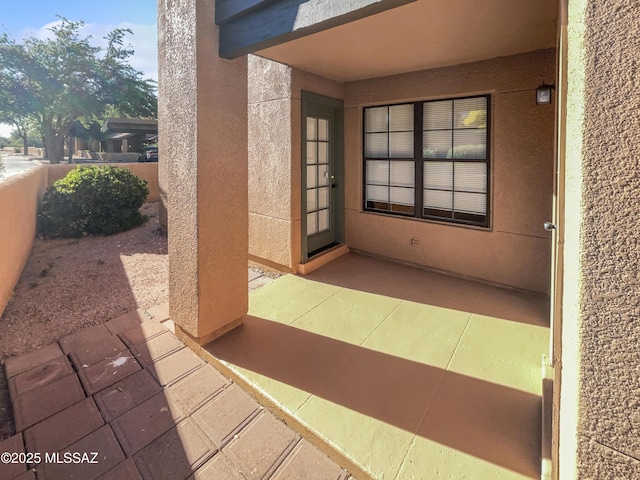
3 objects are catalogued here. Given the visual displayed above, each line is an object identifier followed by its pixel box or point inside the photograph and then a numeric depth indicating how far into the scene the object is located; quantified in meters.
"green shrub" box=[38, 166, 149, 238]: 7.06
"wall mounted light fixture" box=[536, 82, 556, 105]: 3.56
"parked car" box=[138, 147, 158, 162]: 23.46
